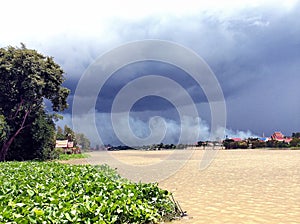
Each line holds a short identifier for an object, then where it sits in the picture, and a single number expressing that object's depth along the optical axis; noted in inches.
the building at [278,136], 2405.8
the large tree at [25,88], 810.2
